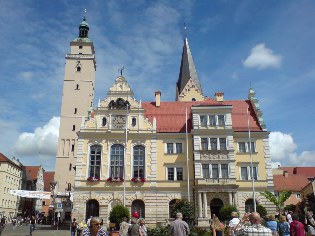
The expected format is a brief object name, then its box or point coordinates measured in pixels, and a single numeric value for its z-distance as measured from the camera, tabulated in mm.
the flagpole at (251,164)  38453
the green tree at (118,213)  34578
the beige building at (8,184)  73250
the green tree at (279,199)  36750
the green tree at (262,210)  37672
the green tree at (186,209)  32750
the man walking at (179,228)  12195
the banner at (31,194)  47831
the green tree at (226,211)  35031
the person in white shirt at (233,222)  14188
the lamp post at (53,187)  58812
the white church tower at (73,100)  62500
